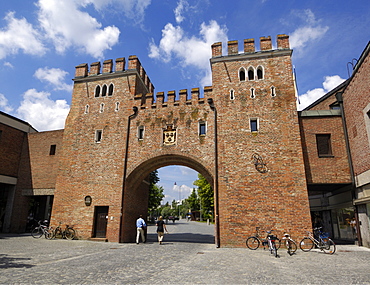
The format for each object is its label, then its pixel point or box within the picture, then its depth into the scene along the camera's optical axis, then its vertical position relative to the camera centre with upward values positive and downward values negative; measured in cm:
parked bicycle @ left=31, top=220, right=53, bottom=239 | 1697 -114
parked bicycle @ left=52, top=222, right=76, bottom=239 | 1678 -114
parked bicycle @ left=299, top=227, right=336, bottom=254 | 1218 -124
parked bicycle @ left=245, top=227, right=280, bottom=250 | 1337 -127
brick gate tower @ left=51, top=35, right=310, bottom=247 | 1430 +431
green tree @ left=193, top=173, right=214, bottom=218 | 4122 +349
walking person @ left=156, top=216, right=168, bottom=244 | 1528 -82
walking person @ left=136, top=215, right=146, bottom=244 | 1599 -66
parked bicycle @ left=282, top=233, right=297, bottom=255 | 1169 -140
